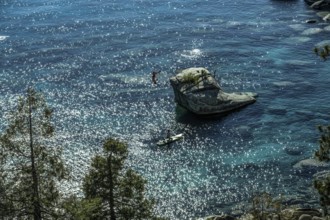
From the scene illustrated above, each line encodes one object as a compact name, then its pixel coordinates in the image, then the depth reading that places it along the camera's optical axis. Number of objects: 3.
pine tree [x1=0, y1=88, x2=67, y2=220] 43.25
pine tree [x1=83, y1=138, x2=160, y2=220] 47.66
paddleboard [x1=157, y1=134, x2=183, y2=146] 92.14
